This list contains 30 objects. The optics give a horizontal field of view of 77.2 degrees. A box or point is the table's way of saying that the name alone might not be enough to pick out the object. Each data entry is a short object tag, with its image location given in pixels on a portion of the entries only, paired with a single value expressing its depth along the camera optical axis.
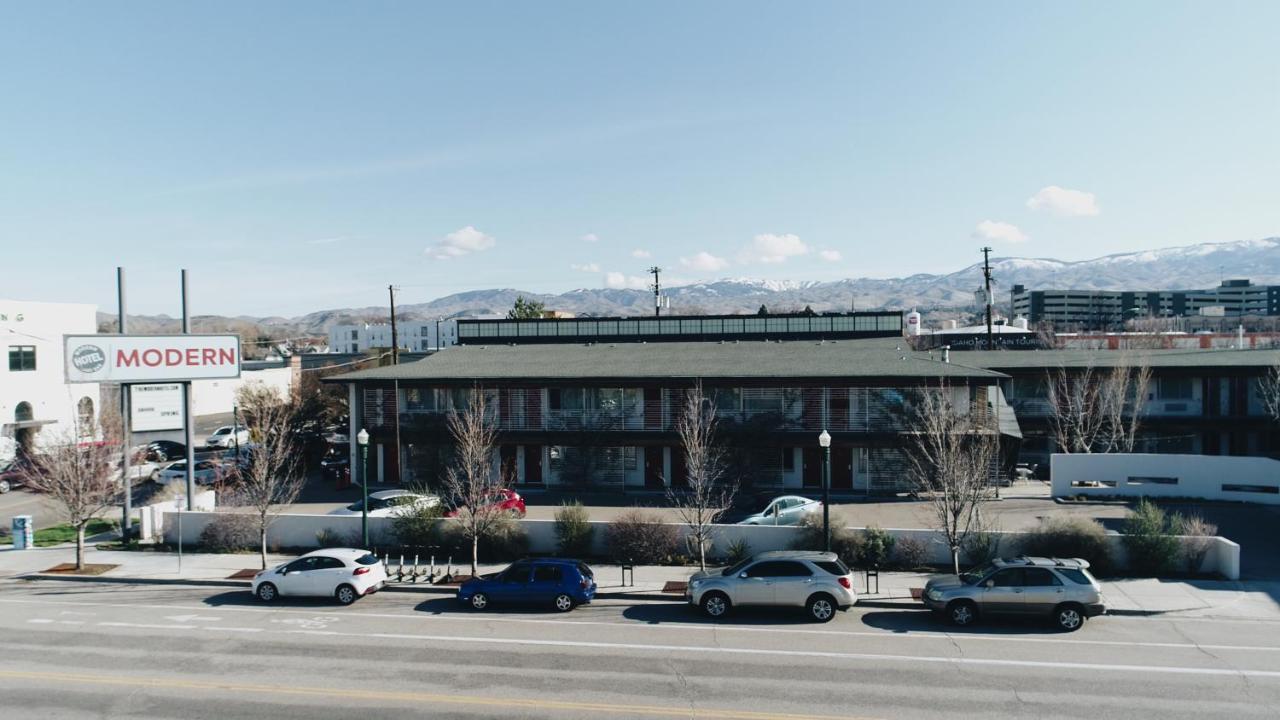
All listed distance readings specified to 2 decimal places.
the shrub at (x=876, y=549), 24.88
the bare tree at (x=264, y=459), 26.99
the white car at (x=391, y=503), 28.77
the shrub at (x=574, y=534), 26.92
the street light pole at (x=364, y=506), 26.11
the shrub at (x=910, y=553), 24.97
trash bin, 30.01
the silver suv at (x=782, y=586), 20.03
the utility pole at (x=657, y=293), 81.29
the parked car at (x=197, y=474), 42.38
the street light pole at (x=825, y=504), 23.77
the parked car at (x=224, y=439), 55.46
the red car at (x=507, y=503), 28.09
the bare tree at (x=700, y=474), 24.97
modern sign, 31.27
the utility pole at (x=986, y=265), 72.97
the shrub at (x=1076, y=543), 23.95
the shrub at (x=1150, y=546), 23.56
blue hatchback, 21.47
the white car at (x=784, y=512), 29.02
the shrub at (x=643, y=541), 26.11
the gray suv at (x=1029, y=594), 19.09
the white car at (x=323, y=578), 22.52
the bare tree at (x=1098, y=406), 39.38
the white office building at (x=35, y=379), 51.84
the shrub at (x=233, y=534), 29.02
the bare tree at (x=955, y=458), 23.48
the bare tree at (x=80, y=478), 27.08
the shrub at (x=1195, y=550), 23.69
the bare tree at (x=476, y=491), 25.16
